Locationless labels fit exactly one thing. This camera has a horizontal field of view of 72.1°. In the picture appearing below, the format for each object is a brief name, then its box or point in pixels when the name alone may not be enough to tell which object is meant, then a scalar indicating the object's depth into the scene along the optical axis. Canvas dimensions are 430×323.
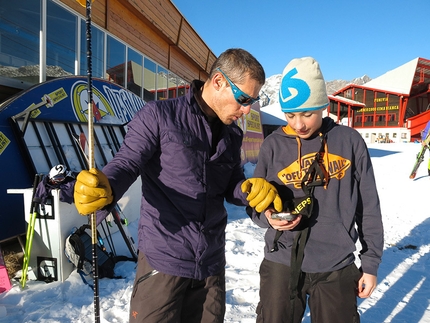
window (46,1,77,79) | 5.38
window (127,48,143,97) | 8.30
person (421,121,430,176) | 10.30
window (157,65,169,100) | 10.23
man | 1.57
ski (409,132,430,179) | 11.27
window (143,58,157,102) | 9.31
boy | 1.77
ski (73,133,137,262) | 3.97
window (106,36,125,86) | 7.29
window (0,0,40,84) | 4.71
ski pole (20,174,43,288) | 3.32
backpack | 3.37
